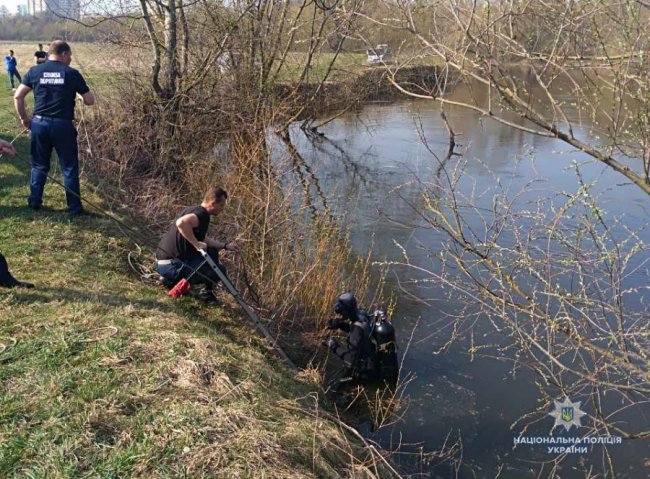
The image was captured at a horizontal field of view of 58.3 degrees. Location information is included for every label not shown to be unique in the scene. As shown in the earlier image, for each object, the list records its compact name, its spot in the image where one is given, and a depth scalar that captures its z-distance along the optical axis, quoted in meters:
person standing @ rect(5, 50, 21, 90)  17.59
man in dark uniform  5.89
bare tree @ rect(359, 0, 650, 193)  3.11
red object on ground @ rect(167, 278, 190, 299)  5.61
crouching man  5.38
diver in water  5.73
